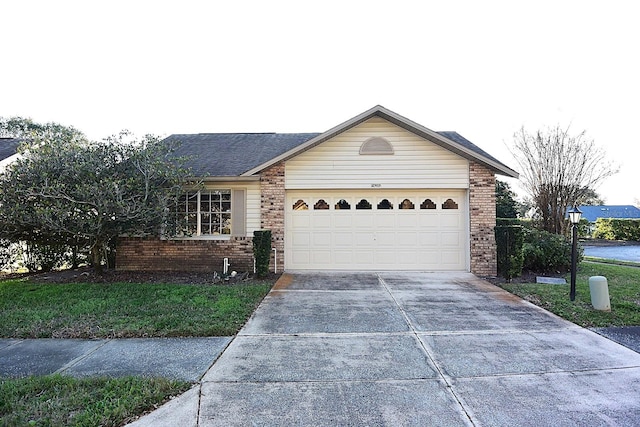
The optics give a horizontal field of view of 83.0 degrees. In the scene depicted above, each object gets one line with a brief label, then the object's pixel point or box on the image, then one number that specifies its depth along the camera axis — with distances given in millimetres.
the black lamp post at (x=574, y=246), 7098
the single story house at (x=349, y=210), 10328
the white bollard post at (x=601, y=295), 6395
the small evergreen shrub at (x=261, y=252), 9461
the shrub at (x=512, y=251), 9180
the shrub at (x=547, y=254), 10406
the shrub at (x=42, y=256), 11148
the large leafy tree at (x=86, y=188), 8227
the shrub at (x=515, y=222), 11648
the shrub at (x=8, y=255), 10789
